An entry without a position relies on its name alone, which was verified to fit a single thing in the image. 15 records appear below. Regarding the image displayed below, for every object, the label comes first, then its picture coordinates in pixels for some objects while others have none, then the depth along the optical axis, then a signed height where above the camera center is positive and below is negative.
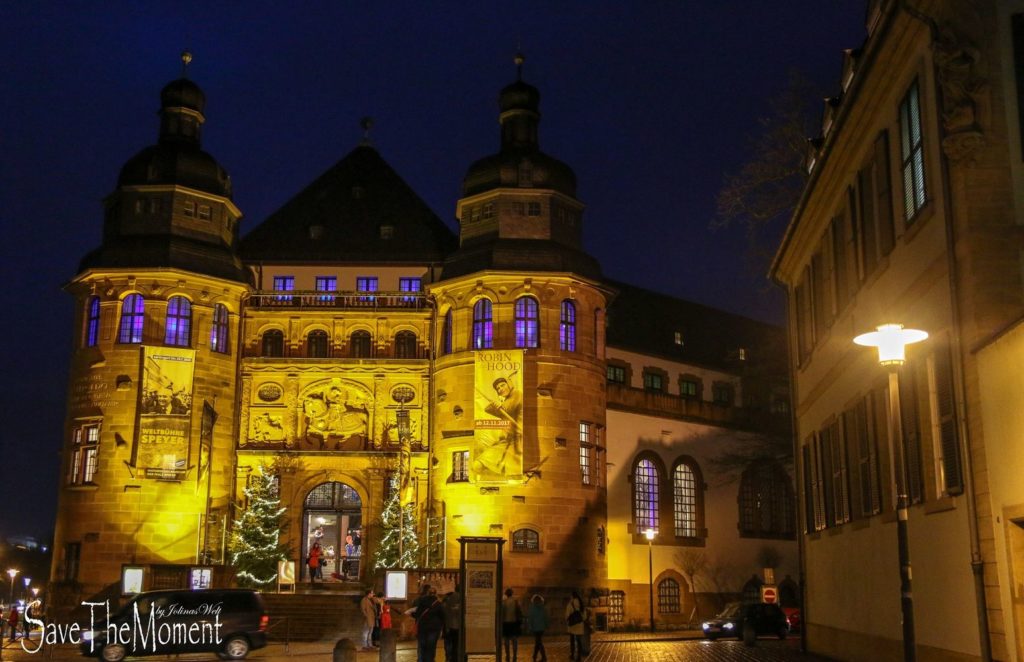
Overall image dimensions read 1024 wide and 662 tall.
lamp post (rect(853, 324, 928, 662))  13.55 +2.85
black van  29.20 -0.27
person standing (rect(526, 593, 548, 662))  27.66 -0.15
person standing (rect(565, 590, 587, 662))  28.75 -0.08
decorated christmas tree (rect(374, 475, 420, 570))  45.09 +2.66
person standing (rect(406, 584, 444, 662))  22.78 -0.25
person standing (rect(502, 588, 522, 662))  27.16 -0.11
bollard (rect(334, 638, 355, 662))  17.64 -0.53
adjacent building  14.75 +4.06
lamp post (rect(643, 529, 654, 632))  50.66 +2.61
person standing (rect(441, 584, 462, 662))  24.21 -0.29
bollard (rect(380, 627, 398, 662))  20.72 -0.53
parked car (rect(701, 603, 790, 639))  40.97 -0.17
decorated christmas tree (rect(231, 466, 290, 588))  44.53 +2.63
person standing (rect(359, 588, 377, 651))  34.28 -0.01
